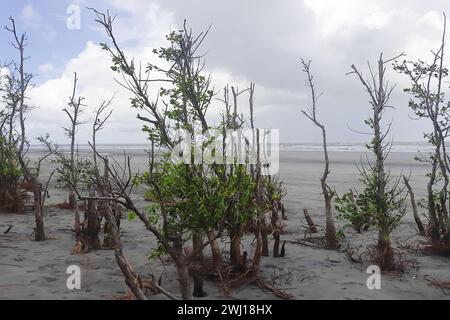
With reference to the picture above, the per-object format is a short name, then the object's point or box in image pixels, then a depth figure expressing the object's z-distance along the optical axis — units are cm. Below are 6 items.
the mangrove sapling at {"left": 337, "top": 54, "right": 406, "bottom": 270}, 856
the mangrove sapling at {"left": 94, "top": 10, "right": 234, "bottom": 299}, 505
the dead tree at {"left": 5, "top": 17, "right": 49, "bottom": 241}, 1062
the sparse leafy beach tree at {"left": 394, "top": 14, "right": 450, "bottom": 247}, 982
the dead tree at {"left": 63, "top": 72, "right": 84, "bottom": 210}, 1592
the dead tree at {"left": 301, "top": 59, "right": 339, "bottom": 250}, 1044
